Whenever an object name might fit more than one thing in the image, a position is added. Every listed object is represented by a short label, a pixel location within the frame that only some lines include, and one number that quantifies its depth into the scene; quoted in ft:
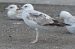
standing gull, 25.99
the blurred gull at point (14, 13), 36.00
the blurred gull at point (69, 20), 29.27
